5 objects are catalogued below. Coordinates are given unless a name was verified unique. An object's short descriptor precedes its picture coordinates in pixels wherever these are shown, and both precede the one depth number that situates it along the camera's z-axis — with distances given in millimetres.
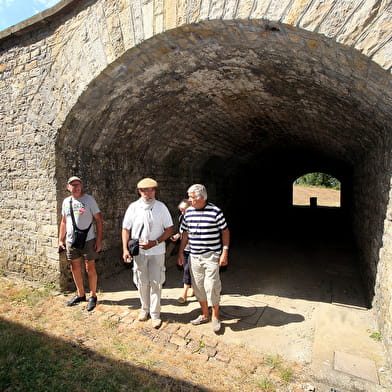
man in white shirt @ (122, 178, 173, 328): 3641
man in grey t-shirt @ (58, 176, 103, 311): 4078
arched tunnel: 3328
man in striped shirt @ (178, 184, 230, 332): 3551
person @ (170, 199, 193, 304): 4153
